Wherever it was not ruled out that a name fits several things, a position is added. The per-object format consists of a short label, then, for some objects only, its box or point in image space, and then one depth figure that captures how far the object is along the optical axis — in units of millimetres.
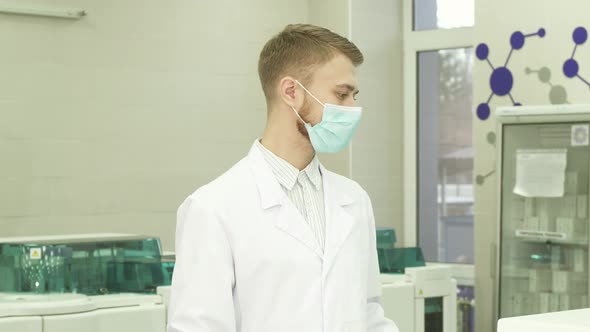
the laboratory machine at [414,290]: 3945
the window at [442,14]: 6121
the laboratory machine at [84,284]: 2916
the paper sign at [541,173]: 4988
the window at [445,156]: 6125
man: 1807
